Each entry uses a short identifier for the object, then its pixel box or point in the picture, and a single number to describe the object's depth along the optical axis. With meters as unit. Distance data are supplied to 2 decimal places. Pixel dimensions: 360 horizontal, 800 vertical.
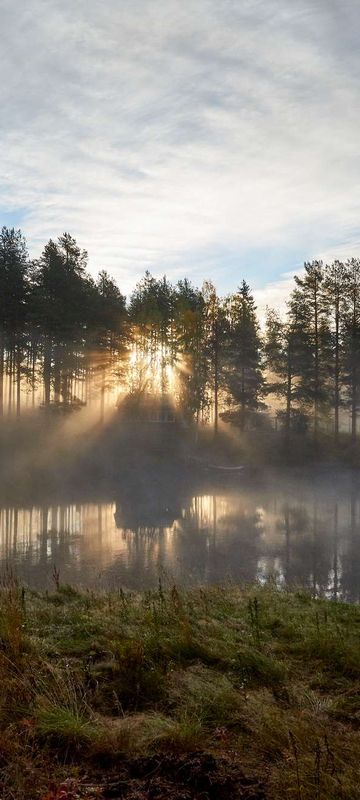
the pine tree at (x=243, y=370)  50.69
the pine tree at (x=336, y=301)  47.31
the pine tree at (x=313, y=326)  47.44
